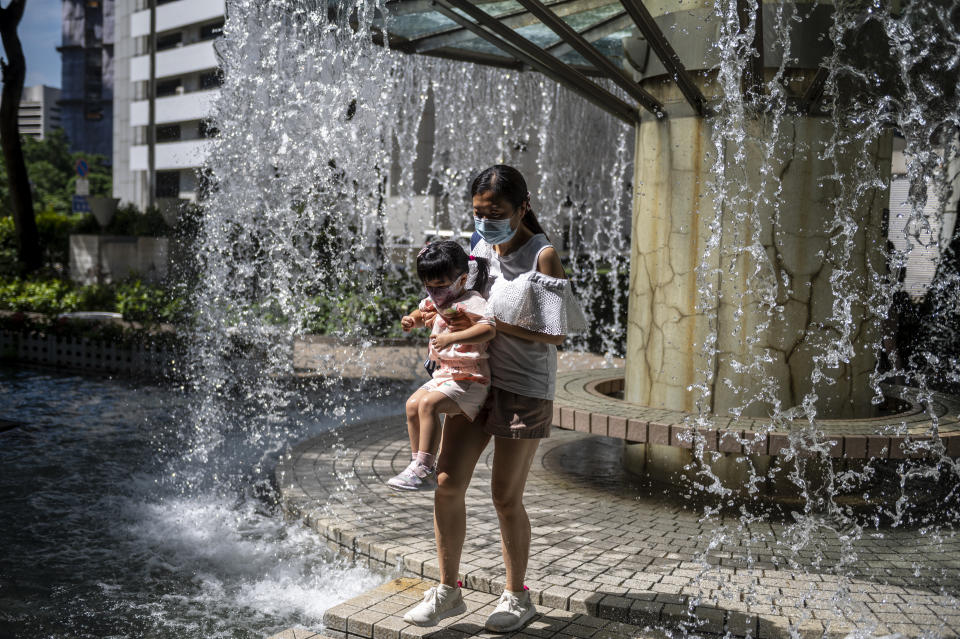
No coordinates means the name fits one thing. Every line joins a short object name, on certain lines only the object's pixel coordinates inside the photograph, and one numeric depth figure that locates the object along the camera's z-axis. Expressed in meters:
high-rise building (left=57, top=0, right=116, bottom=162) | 102.62
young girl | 3.18
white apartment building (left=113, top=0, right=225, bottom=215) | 60.91
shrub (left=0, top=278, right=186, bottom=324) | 12.22
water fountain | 4.79
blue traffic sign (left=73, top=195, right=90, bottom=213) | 24.46
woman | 3.23
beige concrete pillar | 5.34
